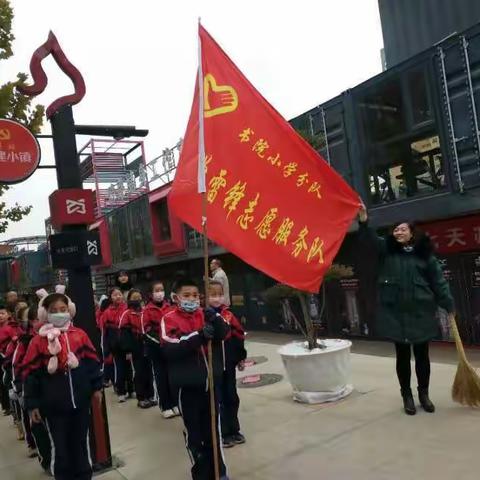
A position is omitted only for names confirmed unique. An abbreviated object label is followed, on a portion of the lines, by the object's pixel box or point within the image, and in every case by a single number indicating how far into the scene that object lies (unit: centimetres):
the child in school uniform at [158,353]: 630
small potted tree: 565
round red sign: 532
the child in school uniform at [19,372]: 443
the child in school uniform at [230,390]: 482
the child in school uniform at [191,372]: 372
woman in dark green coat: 482
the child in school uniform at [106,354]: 805
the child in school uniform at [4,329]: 627
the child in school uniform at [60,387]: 373
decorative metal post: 466
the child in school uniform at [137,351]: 710
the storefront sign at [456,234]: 855
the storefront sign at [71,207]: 470
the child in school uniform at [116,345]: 763
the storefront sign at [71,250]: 465
